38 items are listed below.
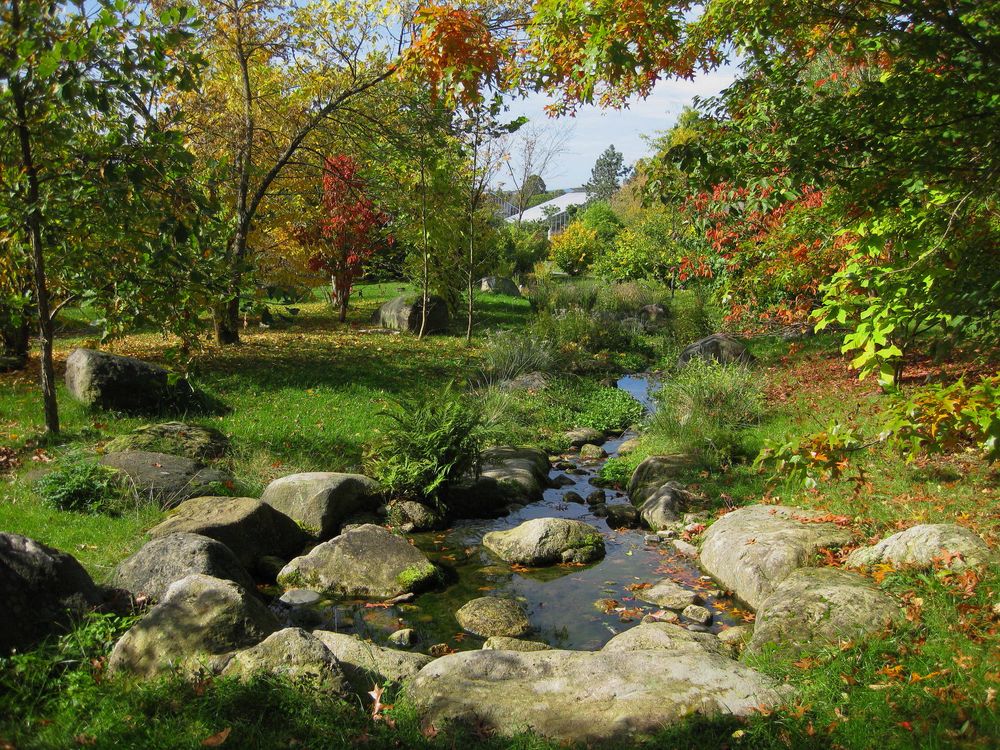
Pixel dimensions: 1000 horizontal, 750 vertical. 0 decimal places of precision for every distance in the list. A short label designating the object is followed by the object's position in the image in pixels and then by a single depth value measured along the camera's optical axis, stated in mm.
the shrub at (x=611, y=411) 12938
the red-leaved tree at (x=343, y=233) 20000
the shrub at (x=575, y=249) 38969
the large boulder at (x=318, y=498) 7793
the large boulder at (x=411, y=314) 19688
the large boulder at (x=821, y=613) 4668
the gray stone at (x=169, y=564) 5234
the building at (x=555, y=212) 62828
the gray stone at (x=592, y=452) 11391
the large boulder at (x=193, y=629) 4125
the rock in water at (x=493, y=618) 5898
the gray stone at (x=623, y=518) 8516
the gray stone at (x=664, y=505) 8195
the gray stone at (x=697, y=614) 6023
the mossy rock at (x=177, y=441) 8289
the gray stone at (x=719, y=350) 14578
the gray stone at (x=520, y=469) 9492
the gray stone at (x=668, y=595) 6320
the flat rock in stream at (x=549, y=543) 7391
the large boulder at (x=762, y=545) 6078
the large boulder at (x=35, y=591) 4270
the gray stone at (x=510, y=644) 5496
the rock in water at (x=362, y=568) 6582
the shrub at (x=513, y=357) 14984
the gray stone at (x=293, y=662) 3938
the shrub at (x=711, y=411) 9516
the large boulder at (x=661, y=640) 5211
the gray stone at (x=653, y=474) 9062
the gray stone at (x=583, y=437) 12047
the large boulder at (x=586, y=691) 3865
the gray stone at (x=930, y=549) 4957
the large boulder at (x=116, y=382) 9688
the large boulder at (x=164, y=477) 7266
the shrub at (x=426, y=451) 8570
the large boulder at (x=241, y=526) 6559
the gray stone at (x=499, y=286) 29562
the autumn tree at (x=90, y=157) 5066
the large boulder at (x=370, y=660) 4414
